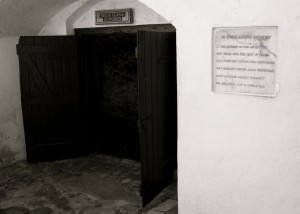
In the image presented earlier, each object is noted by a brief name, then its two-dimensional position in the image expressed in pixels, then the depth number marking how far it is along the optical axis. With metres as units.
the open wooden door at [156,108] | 3.95
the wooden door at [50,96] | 5.47
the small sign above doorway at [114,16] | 4.99
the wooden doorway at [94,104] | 4.28
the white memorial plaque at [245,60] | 2.89
